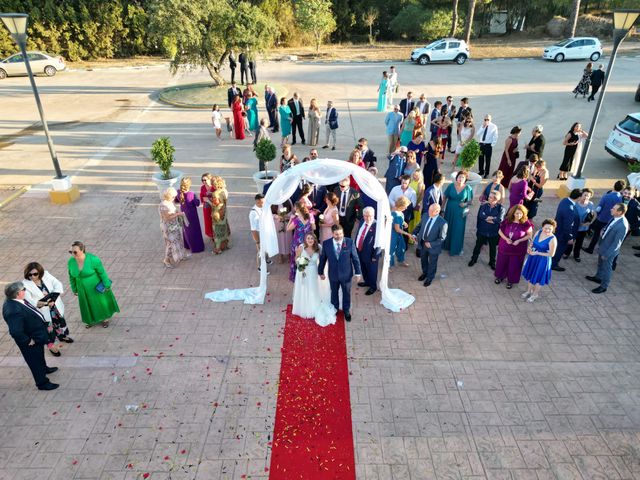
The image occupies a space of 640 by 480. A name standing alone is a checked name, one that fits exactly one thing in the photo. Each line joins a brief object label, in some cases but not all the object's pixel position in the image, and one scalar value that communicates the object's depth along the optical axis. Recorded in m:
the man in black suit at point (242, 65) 21.99
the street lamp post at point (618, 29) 9.52
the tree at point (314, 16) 33.19
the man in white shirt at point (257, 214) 8.45
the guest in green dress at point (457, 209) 8.94
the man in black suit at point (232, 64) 21.49
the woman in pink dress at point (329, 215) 8.30
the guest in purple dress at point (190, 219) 9.07
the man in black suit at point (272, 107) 16.91
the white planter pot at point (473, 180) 10.91
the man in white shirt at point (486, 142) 12.27
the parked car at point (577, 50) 28.44
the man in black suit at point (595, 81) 20.02
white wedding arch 7.85
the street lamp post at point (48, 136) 9.78
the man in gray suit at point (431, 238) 8.17
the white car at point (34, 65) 26.20
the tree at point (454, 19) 33.69
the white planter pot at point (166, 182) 11.29
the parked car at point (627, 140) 12.99
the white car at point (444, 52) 29.89
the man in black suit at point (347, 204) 8.98
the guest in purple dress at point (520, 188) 9.52
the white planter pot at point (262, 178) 10.85
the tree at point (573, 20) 31.57
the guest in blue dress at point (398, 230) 8.38
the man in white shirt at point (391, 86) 19.34
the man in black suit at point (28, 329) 5.77
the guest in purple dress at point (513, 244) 8.02
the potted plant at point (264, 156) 11.03
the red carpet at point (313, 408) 5.37
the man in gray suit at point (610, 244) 7.86
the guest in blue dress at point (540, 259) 7.69
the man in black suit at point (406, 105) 14.95
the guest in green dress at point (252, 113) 15.91
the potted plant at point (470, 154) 10.09
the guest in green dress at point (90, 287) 6.93
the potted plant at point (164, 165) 10.73
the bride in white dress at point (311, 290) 7.27
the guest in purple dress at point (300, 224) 8.09
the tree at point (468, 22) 32.76
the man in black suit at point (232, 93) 17.66
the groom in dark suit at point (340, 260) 7.14
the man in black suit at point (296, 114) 15.24
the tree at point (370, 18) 39.44
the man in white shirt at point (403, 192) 8.91
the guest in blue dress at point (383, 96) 19.16
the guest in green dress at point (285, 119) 15.34
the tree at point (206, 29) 18.73
